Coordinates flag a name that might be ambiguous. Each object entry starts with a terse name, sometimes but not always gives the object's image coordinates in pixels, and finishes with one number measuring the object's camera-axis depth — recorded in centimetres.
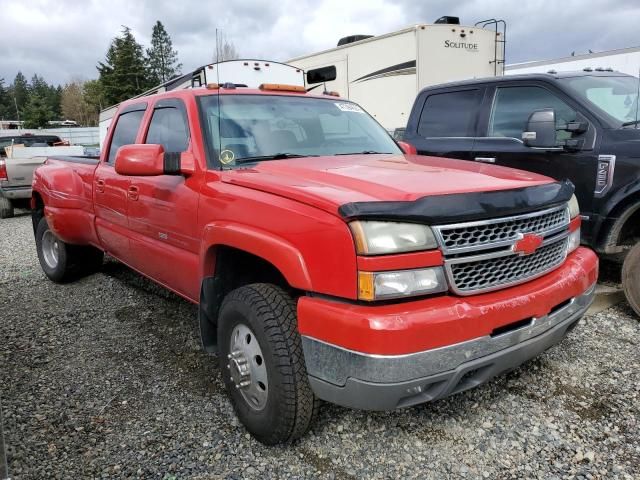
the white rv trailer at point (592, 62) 964
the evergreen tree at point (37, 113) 7288
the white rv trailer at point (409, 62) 1050
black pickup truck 405
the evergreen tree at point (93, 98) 6075
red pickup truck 206
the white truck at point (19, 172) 1116
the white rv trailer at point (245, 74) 889
